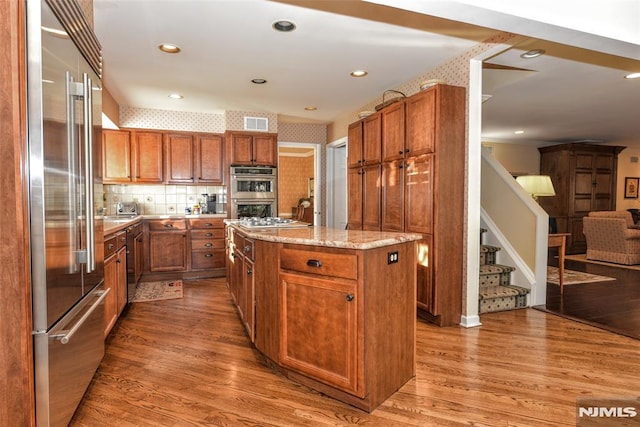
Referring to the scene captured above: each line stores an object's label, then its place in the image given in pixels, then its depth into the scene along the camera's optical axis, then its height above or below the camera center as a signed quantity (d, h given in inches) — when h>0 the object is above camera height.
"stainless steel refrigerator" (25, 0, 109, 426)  57.8 -0.7
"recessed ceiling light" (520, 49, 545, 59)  129.8 +53.9
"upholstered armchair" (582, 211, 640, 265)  248.2 -22.9
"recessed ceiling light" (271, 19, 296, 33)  111.0 +54.5
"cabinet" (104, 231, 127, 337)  110.6 -24.1
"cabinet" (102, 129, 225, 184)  210.8 +27.1
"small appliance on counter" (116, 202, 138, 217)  211.9 -3.6
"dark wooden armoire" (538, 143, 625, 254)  320.5 +19.1
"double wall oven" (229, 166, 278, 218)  220.5 +7.3
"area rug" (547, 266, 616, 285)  201.0 -41.7
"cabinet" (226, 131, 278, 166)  219.6 +33.4
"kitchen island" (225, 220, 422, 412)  77.7 -24.1
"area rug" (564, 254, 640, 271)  242.7 -41.3
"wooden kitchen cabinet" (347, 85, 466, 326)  127.8 +5.1
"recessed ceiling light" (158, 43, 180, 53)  127.3 +54.4
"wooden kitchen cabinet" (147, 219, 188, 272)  204.2 -23.7
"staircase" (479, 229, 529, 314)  148.8 -36.5
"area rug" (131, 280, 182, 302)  170.2 -43.7
